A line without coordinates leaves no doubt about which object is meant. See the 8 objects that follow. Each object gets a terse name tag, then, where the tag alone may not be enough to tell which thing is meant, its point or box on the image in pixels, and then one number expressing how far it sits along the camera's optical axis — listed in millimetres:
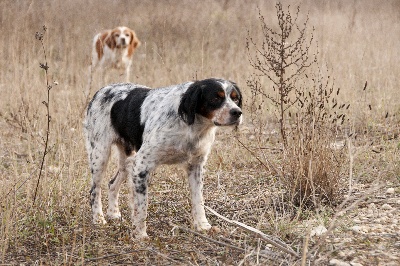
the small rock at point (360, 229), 7008
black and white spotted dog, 7531
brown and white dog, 21203
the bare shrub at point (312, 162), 8227
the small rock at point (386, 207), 7953
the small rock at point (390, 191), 8609
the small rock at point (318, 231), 6945
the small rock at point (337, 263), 6086
